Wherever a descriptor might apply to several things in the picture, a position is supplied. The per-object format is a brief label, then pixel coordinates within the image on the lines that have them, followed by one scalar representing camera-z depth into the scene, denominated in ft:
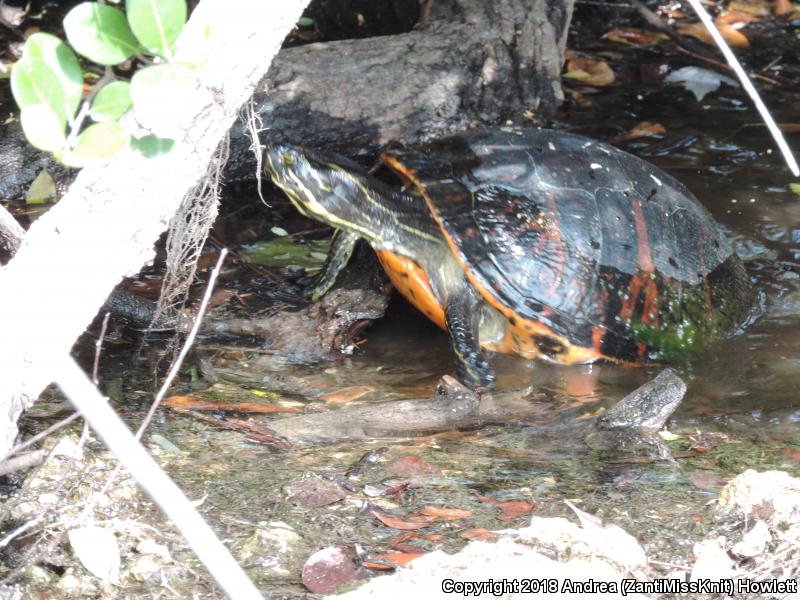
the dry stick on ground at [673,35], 26.94
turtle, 15.49
